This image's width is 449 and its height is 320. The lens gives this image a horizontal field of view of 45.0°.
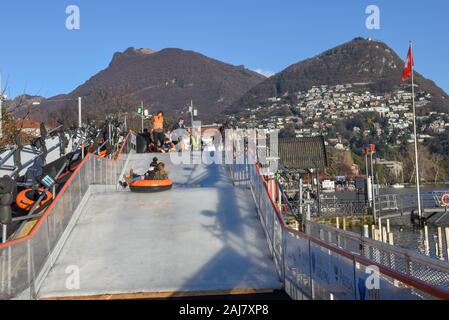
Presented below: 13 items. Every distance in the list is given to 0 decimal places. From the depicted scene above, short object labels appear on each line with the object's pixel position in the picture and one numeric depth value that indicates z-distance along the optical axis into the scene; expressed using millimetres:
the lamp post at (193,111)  39500
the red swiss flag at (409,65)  43062
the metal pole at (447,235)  28266
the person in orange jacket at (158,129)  26156
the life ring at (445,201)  47156
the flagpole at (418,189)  44369
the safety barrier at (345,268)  5477
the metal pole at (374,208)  49056
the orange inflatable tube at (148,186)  17672
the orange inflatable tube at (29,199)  14422
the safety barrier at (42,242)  9062
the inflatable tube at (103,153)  22706
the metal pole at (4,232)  10356
